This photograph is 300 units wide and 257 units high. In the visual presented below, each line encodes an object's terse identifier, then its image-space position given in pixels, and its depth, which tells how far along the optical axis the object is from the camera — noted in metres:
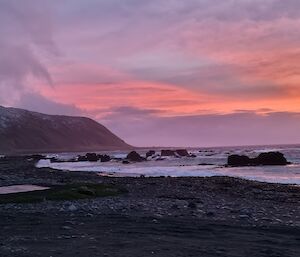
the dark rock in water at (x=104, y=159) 69.79
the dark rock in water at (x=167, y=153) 93.35
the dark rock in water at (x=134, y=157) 70.24
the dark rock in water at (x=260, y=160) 49.21
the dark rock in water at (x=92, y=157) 73.60
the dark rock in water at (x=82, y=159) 73.92
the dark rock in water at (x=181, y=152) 89.51
